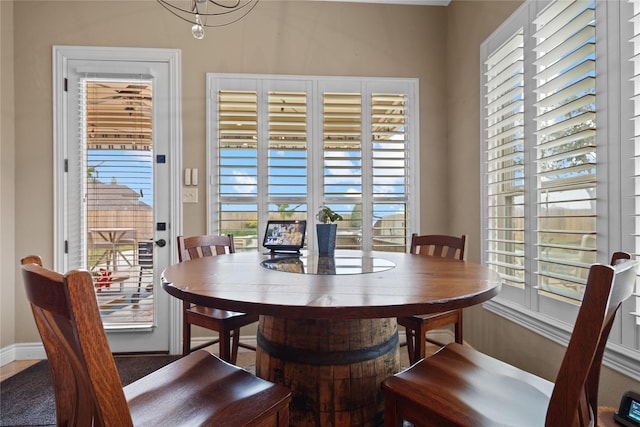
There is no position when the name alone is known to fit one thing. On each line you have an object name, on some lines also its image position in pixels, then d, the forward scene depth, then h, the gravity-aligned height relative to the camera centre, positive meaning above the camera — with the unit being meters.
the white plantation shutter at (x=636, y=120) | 1.29 +0.37
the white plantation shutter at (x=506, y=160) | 1.99 +0.35
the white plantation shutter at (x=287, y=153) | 2.78 +0.52
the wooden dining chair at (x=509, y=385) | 0.63 -0.52
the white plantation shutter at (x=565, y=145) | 1.50 +0.34
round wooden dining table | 0.88 -0.25
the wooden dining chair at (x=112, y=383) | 0.57 -0.45
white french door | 2.64 +0.26
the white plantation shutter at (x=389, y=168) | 2.86 +0.40
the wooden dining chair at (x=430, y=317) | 1.75 -0.57
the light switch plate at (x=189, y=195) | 2.72 +0.15
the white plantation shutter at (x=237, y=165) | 2.75 +0.41
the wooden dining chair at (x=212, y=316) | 1.77 -0.57
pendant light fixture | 2.74 +1.70
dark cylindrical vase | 1.87 -0.14
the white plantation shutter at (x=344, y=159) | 2.82 +0.47
